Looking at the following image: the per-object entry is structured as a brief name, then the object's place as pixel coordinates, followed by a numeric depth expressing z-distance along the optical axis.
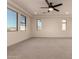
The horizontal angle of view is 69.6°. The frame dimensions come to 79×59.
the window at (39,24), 7.13
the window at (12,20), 3.63
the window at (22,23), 4.91
